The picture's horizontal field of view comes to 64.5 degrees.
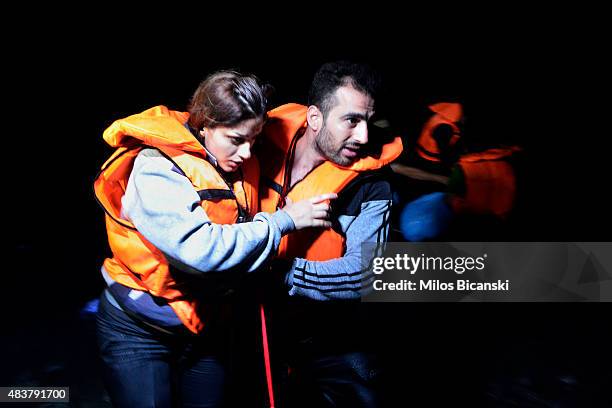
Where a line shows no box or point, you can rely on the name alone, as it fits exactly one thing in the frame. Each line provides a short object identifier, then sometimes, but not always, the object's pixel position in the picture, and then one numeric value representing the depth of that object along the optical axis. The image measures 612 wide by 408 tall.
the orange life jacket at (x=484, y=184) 2.39
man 1.58
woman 1.23
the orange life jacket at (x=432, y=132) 2.46
